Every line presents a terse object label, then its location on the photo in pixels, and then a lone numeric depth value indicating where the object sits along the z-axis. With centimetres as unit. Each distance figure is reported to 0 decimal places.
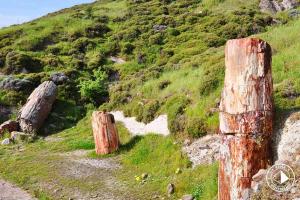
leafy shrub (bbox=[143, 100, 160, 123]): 2053
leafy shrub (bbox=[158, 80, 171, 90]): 2361
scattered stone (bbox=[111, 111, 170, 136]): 1866
